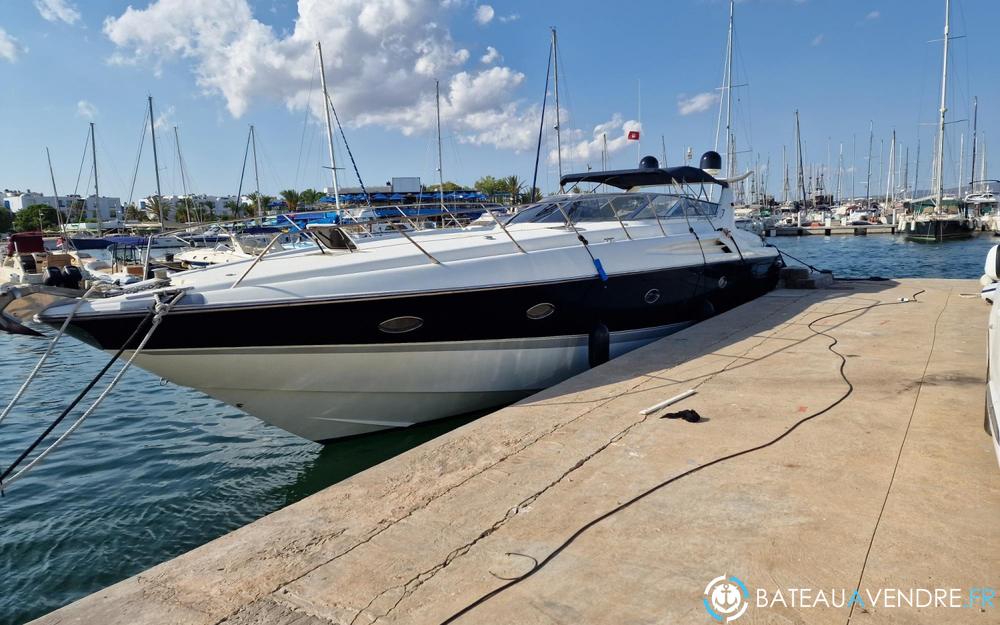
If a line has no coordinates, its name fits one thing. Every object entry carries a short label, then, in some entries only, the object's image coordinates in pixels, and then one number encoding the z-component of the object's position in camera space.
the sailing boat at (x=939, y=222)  38.75
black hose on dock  2.54
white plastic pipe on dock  4.68
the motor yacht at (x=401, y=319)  4.94
